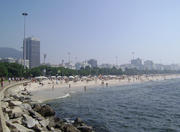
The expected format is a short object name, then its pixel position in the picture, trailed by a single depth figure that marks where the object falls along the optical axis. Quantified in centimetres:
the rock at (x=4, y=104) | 1349
